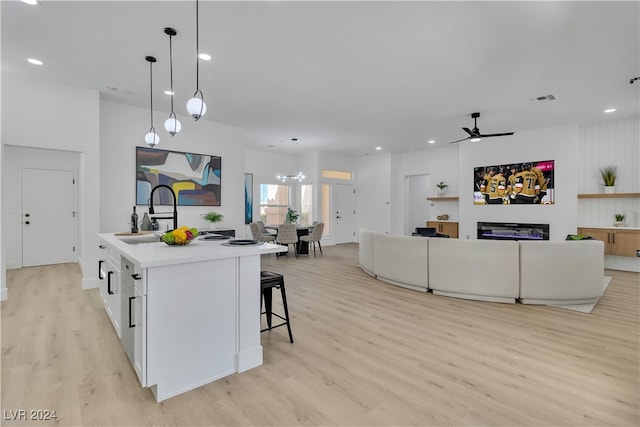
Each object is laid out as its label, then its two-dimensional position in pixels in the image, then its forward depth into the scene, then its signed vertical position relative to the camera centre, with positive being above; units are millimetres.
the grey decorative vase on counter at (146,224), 3633 -148
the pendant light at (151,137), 4000 +996
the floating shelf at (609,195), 5786 +326
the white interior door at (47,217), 6160 -118
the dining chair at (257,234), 7355 -536
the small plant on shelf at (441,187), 8850 +720
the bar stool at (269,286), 2751 -670
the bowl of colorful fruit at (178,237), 2436 -201
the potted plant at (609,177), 6047 +689
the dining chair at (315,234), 7605 -556
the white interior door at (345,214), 10148 -73
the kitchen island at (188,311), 1960 -692
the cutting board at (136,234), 3365 -245
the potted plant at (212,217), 6070 -107
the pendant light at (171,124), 3464 +988
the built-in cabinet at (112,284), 2670 -699
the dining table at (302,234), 7848 -575
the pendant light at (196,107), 2852 +971
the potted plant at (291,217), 8258 -141
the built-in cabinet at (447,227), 8445 -412
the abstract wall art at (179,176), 5465 +667
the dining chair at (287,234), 7234 -526
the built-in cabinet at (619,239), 5639 -505
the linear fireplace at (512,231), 6859 -437
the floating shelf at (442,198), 8412 +380
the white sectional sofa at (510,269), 3812 -741
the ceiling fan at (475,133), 5633 +1439
